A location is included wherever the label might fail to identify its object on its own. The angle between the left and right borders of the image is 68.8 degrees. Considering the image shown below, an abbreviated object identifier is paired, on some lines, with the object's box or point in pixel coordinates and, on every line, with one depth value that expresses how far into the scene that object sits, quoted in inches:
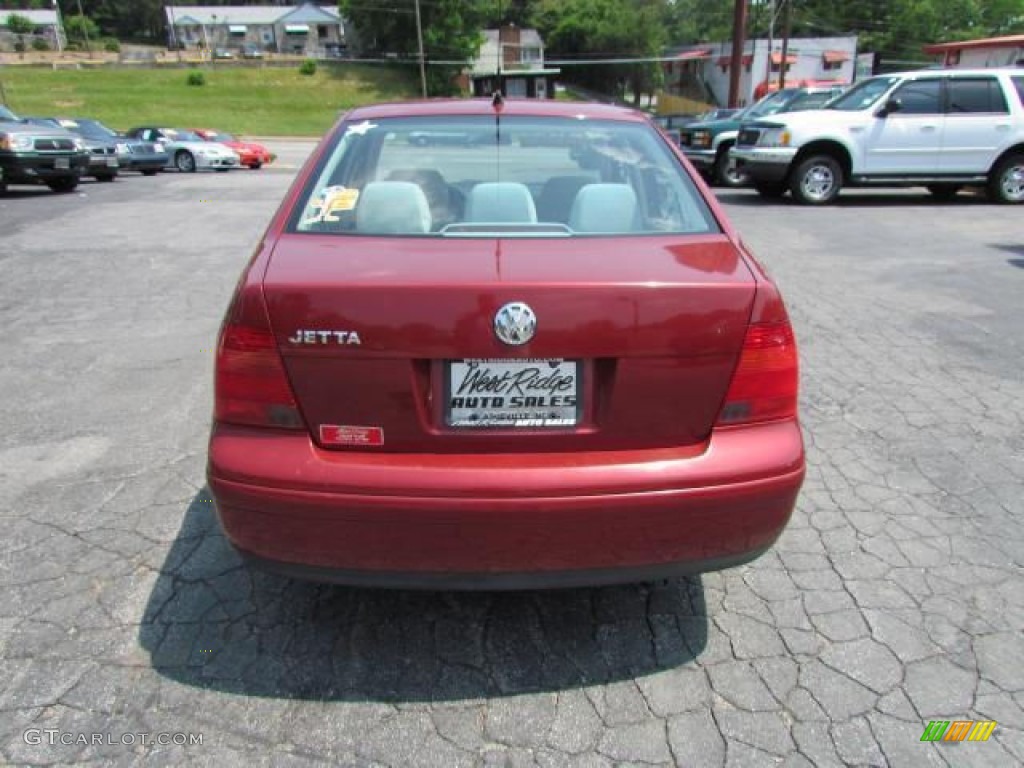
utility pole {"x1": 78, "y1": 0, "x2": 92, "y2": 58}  3836.6
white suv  456.4
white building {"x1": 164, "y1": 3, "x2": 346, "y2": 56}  3890.3
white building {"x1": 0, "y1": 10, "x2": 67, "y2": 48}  3725.4
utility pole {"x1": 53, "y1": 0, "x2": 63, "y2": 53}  3740.9
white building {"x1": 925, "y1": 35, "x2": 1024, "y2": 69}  1244.5
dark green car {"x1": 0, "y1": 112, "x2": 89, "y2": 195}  522.9
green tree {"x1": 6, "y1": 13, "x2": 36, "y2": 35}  3608.8
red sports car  1003.3
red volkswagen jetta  77.2
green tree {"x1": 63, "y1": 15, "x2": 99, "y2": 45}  3897.6
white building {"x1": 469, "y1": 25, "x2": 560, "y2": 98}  2977.4
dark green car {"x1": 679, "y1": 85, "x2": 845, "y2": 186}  581.6
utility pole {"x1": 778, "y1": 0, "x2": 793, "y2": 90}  1668.3
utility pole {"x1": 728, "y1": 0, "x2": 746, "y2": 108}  941.8
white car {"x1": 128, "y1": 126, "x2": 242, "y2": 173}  929.5
